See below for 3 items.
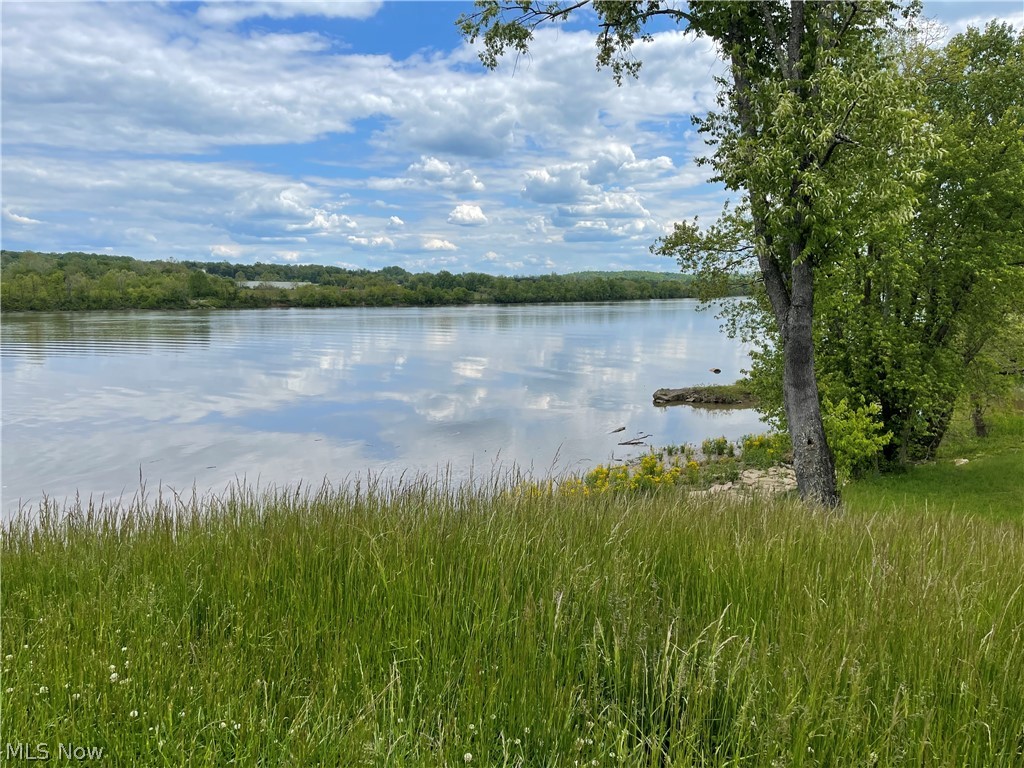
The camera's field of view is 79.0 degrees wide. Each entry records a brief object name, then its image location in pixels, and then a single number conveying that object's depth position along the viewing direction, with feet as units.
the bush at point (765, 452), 63.46
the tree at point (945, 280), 51.93
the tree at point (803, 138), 24.82
